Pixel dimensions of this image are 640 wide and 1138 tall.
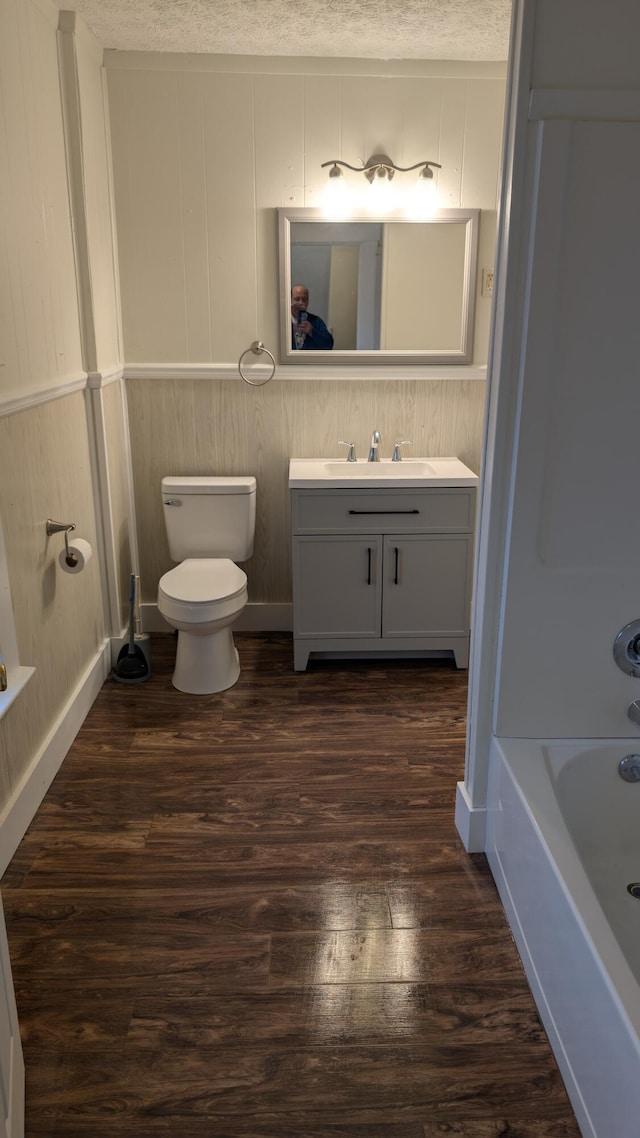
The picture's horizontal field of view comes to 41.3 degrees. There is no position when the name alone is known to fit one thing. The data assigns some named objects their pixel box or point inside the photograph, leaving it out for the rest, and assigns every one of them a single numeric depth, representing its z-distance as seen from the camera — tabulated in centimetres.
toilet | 322
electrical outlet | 362
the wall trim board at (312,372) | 365
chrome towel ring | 363
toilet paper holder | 273
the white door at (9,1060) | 145
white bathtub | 143
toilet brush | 346
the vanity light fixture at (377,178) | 344
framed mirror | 351
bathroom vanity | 338
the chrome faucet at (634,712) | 219
